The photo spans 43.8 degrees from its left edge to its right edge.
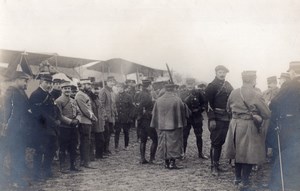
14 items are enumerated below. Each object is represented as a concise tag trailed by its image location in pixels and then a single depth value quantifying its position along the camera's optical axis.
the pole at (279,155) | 5.19
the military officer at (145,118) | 8.34
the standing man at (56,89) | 8.18
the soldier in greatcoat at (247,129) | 5.54
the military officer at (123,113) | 10.68
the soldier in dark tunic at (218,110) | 6.73
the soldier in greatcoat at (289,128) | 5.51
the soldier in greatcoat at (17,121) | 5.77
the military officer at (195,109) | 8.97
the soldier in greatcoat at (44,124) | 6.41
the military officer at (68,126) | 7.21
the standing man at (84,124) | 7.63
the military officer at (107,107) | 9.68
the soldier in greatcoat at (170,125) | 7.60
